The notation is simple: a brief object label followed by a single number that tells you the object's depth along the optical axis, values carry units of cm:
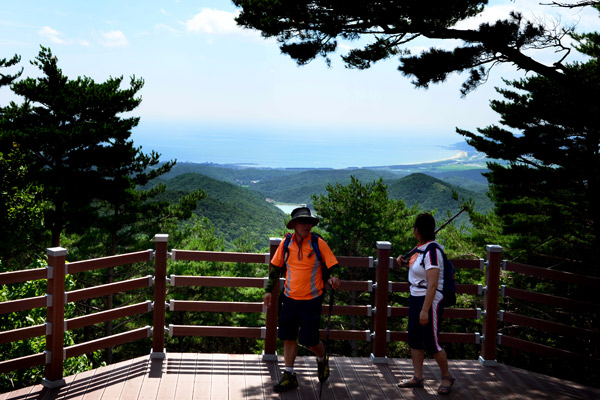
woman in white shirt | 446
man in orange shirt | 464
